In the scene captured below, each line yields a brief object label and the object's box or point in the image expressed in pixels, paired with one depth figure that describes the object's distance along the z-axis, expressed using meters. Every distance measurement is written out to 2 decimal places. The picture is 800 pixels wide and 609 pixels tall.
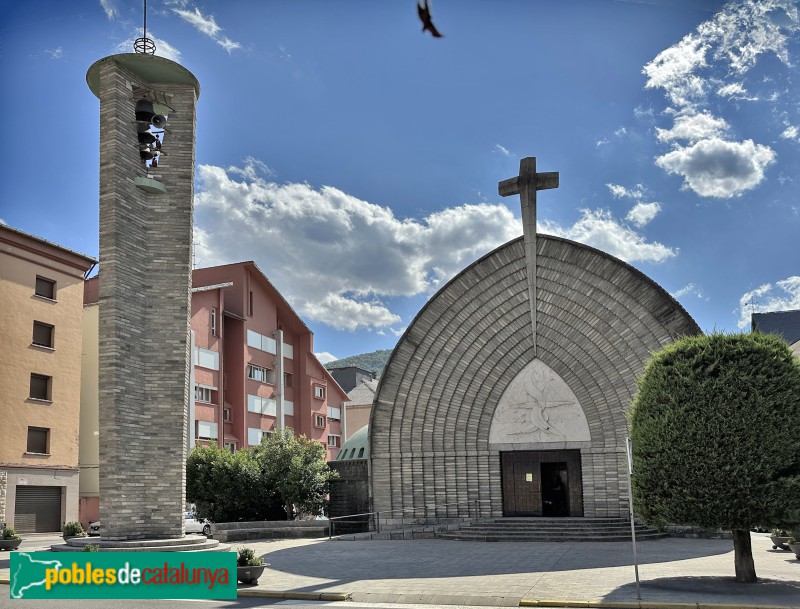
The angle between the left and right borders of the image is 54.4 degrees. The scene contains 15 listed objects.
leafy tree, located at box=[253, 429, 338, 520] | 29.86
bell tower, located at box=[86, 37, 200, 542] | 17.34
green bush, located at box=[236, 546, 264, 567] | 15.12
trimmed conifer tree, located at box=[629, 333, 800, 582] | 13.47
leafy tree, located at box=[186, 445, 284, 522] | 30.05
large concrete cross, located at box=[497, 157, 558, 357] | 26.89
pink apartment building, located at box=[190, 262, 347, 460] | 47.25
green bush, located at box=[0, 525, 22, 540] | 25.72
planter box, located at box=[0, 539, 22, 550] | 25.69
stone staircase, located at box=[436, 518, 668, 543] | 23.58
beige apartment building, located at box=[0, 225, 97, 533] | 34.31
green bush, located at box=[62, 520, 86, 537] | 29.55
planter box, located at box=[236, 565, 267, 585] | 15.00
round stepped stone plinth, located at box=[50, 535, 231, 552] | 16.38
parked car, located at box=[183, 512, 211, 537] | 35.72
